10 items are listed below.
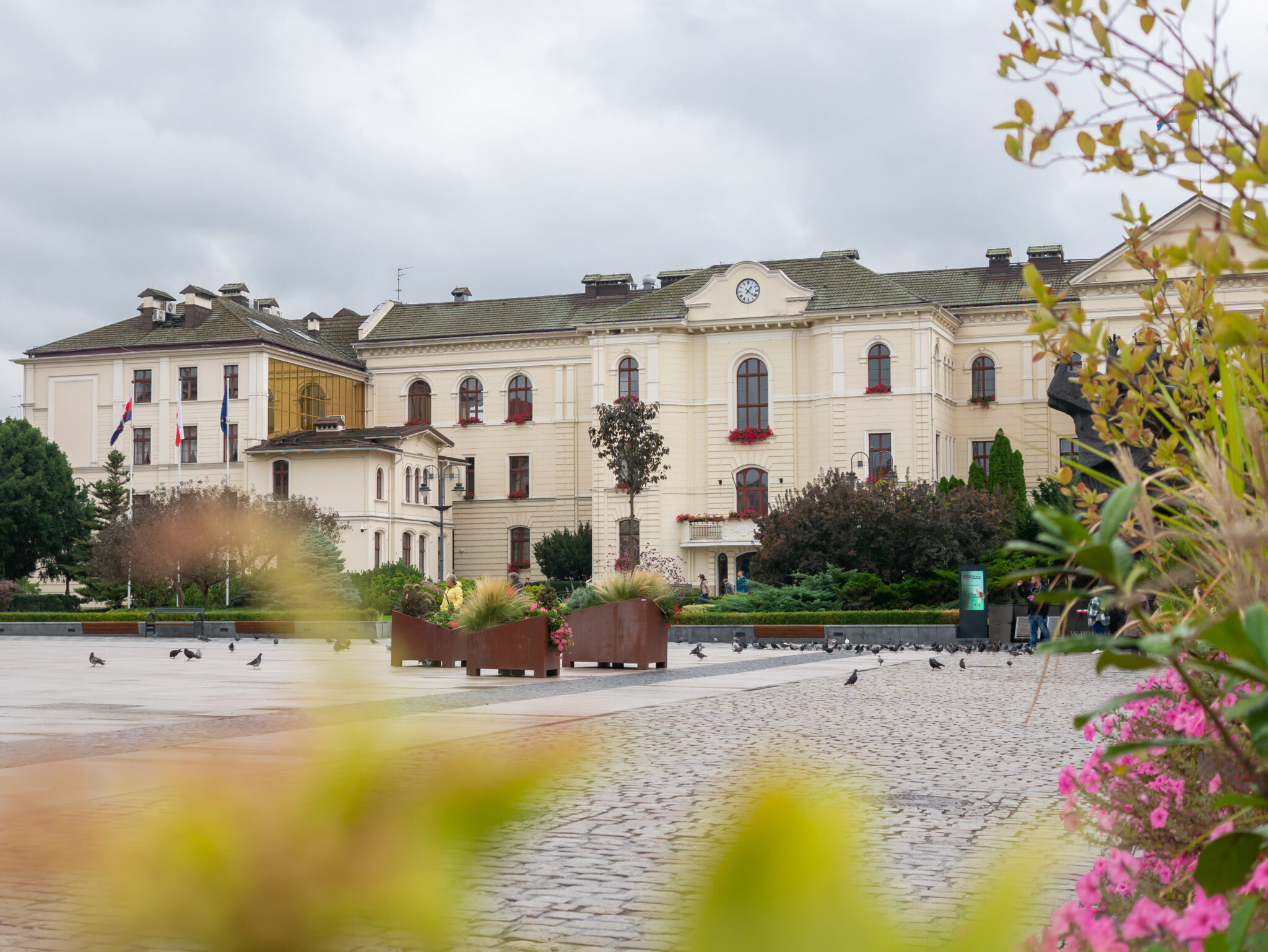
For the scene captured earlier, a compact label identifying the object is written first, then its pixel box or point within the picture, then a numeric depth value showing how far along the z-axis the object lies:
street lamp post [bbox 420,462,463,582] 53.26
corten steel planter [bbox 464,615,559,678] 18.39
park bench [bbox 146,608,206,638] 38.03
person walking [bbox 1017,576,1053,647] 26.73
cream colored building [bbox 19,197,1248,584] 54.75
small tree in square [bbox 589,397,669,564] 48.03
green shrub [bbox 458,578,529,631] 19.16
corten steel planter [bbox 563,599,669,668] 20.55
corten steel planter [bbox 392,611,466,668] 20.17
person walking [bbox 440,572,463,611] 20.39
